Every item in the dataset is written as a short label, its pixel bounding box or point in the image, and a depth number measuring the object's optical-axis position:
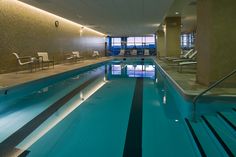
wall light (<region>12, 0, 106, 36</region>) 6.34
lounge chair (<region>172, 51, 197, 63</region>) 7.19
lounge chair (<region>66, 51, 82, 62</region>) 10.05
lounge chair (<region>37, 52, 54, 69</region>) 6.89
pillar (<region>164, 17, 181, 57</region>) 10.44
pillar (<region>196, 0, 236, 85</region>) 3.72
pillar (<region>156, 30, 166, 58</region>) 15.70
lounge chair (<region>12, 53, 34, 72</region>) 5.85
